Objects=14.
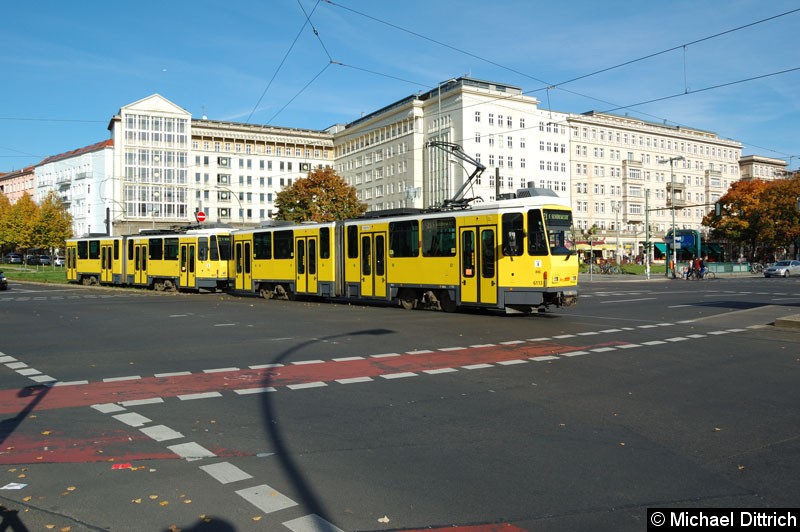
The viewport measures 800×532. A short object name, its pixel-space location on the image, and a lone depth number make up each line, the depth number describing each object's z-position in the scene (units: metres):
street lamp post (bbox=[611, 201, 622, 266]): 92.19
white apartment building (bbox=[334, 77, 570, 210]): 76.00
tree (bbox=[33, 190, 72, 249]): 70.19
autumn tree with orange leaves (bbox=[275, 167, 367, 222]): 63.47
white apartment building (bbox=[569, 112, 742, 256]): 89.44
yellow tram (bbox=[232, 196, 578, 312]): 18.17
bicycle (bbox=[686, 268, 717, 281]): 52.81
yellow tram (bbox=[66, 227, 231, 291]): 32.53
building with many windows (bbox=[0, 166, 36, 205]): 123.79
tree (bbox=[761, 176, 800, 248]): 68.94
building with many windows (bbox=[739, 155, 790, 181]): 110.94
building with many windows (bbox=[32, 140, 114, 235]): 93.44
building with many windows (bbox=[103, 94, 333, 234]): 87.62
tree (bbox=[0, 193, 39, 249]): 70.56
